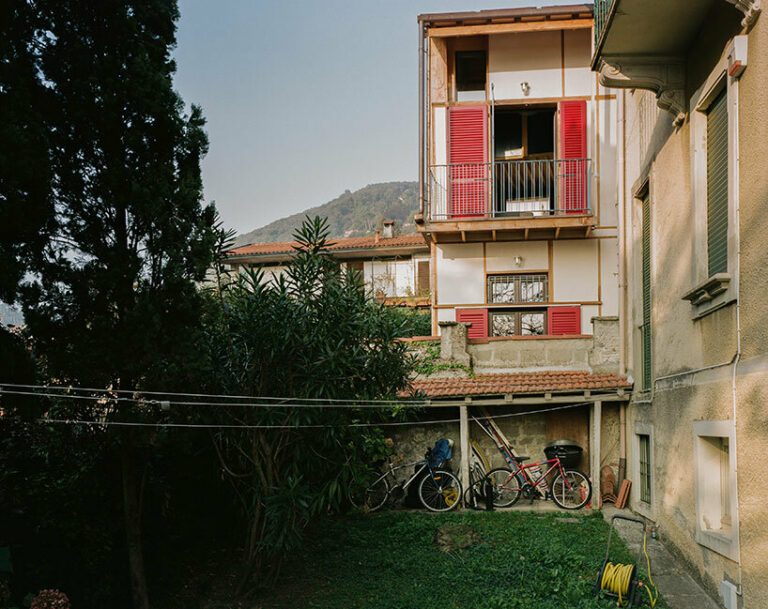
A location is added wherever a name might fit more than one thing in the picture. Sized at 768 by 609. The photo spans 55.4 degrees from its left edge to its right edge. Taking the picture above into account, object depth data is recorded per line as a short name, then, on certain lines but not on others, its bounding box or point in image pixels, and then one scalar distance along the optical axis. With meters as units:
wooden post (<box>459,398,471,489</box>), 13.56
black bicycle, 13.61
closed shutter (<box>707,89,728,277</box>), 7.43
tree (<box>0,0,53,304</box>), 7.01
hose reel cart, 8.12
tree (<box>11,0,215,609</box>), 8.12
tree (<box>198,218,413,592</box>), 9.23
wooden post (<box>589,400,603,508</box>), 13.20
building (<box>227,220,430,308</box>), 25.72
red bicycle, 13.33
